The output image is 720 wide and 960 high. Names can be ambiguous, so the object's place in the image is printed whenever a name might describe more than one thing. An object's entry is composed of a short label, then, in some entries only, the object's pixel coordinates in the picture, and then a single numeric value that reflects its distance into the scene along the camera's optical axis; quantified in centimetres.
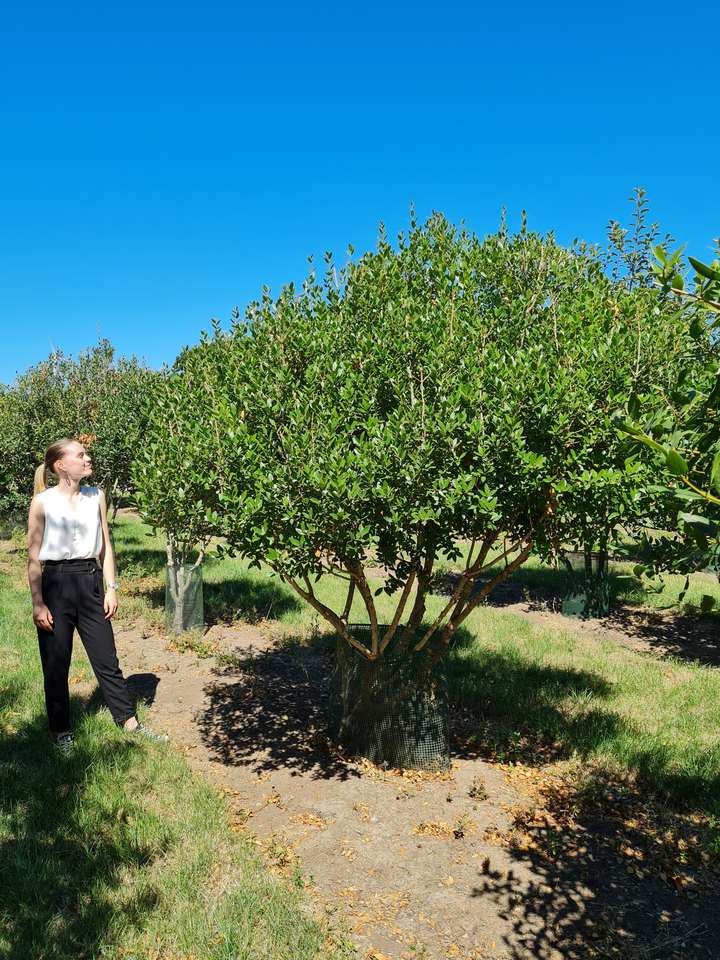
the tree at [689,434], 225
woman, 624
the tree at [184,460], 626
